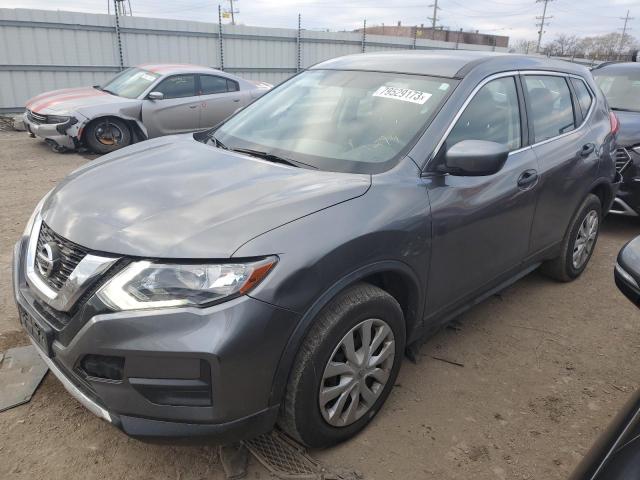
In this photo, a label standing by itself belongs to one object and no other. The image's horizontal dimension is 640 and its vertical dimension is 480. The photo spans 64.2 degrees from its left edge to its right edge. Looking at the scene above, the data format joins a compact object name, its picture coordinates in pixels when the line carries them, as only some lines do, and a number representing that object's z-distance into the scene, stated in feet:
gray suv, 6.04
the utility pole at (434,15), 180.96
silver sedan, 27.20
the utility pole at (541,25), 202.02
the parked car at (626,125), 17.16
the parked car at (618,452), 4.11
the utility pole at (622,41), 194.00
